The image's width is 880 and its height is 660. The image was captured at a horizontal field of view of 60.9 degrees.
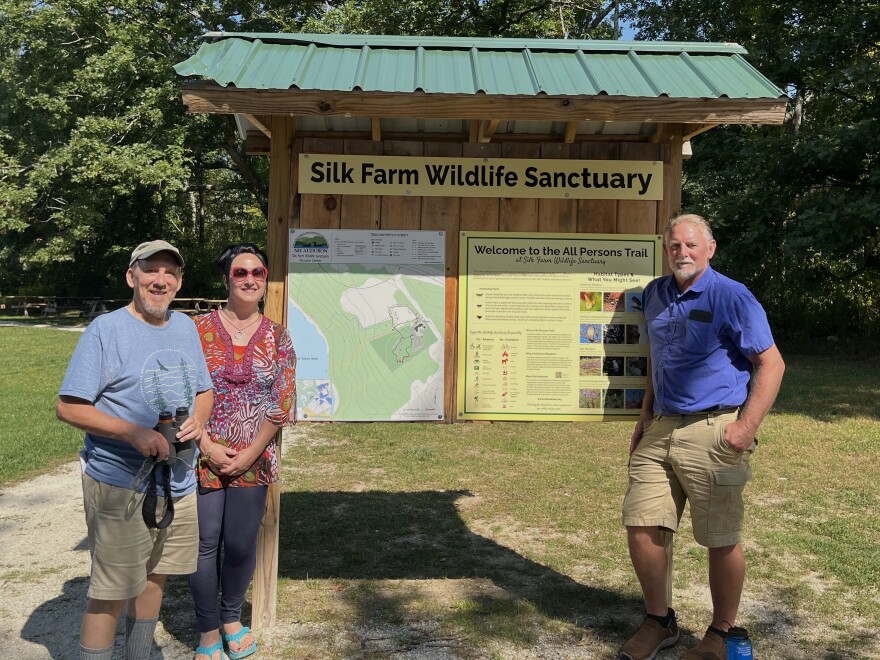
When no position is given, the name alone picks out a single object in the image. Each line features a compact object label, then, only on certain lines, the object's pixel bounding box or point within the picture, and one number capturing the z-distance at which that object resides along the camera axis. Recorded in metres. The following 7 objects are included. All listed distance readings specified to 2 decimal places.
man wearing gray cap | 2.63
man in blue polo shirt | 3.26
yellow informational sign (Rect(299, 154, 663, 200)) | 3.88
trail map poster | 3.88
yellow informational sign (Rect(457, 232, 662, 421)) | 3.98
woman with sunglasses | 3.29
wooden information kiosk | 3.60
